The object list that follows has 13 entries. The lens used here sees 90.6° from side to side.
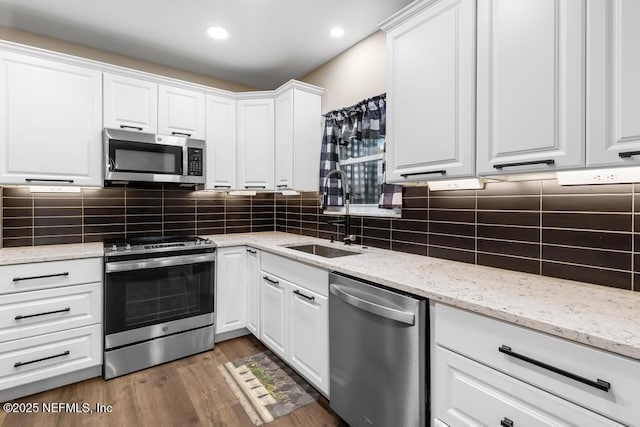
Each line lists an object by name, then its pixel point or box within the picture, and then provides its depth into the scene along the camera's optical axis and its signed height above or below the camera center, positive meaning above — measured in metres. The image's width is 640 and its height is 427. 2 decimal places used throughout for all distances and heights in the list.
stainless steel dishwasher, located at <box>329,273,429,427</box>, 1.33 -0.69
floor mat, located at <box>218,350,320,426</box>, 1.92 -1.21
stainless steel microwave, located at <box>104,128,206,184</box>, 2.48 +0.43
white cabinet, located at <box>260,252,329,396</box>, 1.93 -0.74
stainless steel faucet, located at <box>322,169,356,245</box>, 2.62 -0.06
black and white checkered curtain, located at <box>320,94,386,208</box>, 2.49 +0.64
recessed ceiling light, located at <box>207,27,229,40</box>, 2.48 +1.41
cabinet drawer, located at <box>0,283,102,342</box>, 2.00 -0.68
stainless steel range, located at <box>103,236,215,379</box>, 2.28 -0.73
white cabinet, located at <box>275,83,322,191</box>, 3.01 +0.70
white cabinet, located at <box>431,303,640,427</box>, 0.85 -0.53
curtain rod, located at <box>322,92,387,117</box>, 2.45 +0.88
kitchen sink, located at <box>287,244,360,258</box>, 2.43 -0.34
